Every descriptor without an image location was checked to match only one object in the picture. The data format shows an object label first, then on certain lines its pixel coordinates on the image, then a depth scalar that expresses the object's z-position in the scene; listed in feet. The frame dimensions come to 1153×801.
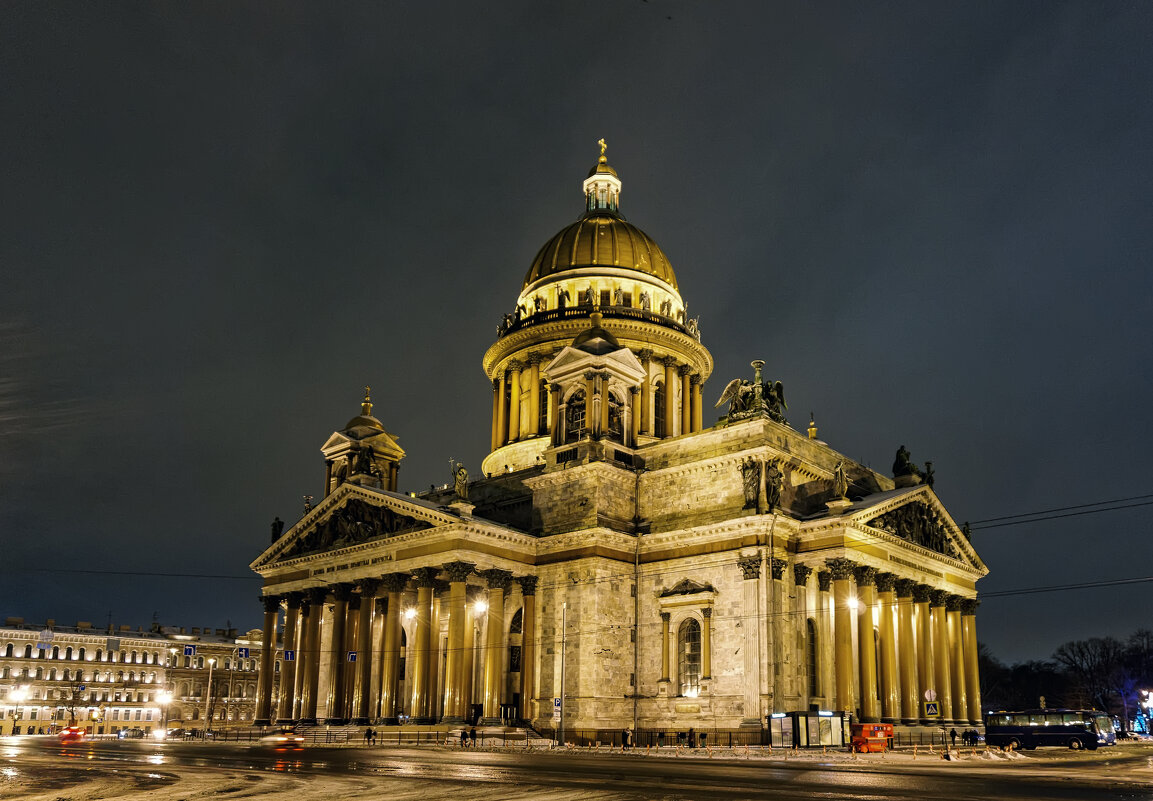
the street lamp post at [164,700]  361.71
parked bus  160.56
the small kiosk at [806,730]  136.87
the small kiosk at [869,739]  137.39
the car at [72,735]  207.46
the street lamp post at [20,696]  331.16
